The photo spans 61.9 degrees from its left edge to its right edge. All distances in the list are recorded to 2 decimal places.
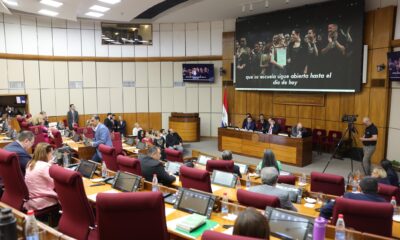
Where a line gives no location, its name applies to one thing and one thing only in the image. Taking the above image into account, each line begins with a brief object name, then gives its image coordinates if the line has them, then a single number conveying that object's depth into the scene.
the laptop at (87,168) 5.01
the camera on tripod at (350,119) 8.56
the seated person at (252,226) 1.98
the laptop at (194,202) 3.41
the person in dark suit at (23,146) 4.53
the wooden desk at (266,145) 9.68
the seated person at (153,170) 4.89
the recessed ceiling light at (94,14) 12.27
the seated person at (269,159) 5.79
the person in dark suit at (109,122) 13.63
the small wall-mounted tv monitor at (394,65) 9.03
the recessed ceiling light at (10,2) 10.31
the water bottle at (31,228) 2.29
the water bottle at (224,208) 3.50
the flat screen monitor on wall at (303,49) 10.21
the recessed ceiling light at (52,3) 9.89
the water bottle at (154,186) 4.22
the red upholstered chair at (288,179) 5.20
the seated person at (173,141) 11.12
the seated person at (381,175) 5.19
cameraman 8.39
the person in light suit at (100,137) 7.17
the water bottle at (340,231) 2.80
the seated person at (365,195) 3.66
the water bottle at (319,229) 2.62
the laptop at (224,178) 4.95
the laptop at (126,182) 4.21
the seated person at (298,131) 9.84
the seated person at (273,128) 10.84
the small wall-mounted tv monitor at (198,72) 14.68
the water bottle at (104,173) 4.99
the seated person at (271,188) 3.56
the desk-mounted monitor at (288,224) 2.76
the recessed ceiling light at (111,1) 10.37
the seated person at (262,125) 11.40
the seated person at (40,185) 3.92
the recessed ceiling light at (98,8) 11.21
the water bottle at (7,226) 1.72
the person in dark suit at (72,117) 13.23
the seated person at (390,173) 5.68
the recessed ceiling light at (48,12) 11.34
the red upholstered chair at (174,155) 7.22
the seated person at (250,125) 11.71
